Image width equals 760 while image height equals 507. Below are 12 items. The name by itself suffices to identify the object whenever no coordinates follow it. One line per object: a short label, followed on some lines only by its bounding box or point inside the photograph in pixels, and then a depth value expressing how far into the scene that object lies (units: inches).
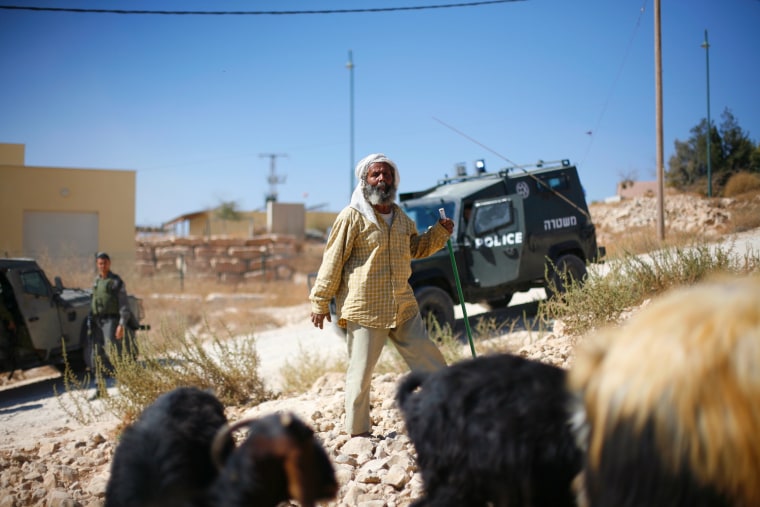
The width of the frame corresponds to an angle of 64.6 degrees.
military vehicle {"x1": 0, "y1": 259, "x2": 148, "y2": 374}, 326.3
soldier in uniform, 311.0
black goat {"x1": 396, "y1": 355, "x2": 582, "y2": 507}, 68.1
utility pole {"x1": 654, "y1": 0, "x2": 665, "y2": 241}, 458.0
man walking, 157.6
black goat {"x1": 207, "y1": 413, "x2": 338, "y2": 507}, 63.6
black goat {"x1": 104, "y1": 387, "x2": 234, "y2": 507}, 72.0
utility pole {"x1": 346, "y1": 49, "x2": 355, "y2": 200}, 967.0
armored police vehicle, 340.2
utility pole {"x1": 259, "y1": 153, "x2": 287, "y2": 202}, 1785.2
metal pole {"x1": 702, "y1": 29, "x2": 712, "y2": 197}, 489.2
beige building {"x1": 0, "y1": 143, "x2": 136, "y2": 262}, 895.7
